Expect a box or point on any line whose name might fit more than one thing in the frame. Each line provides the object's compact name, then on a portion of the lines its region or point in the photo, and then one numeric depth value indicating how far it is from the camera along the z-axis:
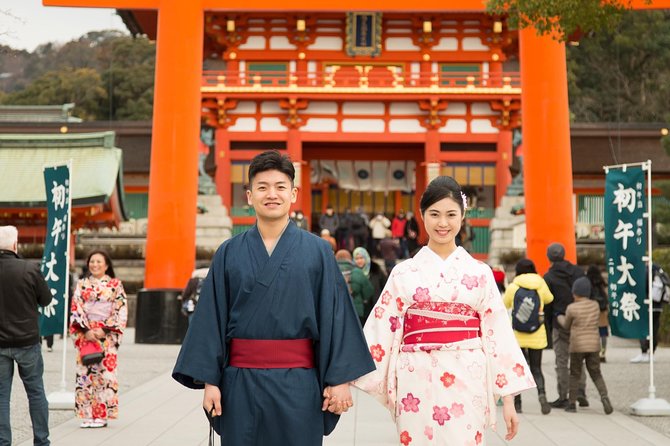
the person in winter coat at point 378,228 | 23.22
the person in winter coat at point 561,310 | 9.22
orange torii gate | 15.43
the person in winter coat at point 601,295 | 11.75
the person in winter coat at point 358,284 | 11.91
